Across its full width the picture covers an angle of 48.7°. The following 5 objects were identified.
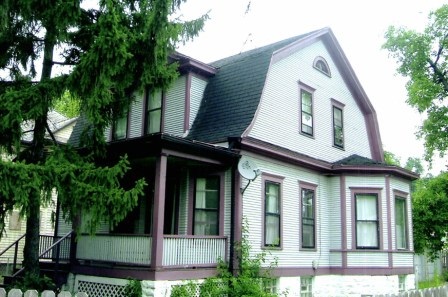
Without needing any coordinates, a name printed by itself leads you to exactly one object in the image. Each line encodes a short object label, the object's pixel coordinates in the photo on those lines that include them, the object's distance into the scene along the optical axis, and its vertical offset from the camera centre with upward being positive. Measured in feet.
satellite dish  39.47 +6.41
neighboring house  66.51 +1.82
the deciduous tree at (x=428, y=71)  75.77 +29.05
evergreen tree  29.25 +10.85
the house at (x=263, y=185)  36.73 +6.09
